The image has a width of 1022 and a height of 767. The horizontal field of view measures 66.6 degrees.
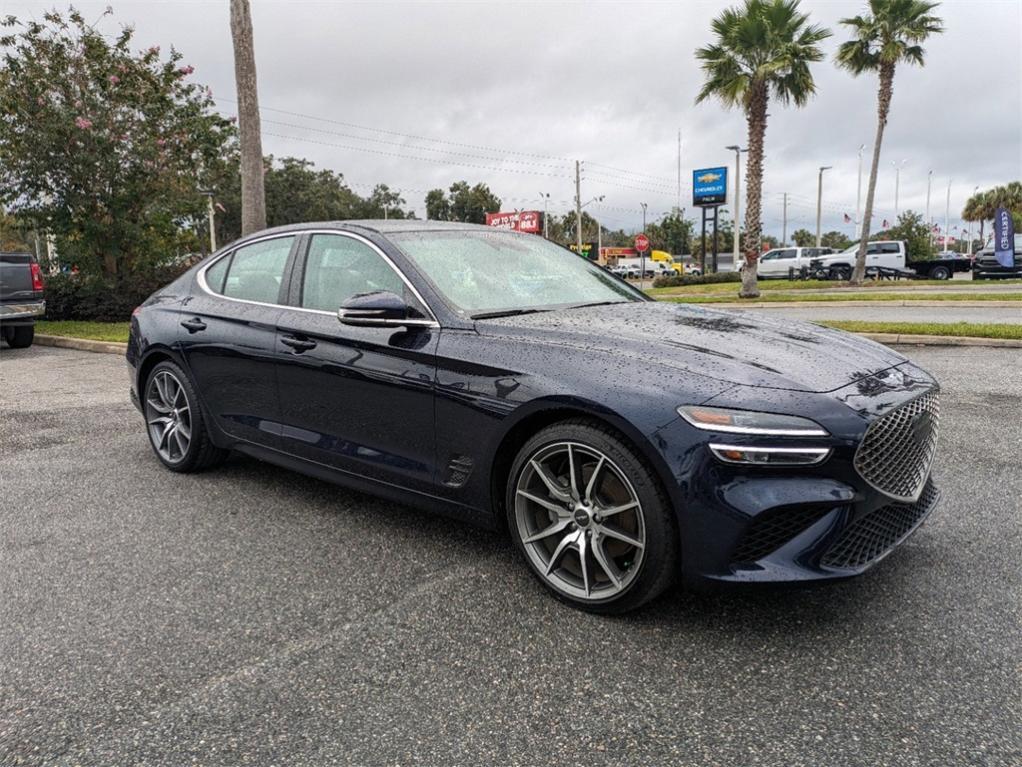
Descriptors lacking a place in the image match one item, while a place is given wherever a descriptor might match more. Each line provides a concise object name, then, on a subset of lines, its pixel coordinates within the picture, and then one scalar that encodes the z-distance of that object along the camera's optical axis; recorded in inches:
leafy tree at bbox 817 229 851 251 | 4339.8
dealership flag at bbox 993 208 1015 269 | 1089.4
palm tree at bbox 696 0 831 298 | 924.6
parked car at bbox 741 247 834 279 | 1544.0
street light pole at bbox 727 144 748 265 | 1886.3
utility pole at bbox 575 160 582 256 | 2116.1
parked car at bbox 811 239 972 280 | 1381.6
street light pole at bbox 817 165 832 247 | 2497.5
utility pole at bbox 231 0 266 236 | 483.5
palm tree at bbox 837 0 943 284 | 1010.7
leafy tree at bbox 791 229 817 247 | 4562.0
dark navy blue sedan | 100.6
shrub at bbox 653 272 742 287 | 1483.8
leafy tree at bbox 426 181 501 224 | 3447.3
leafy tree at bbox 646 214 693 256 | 3969.0
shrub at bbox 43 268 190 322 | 634.8
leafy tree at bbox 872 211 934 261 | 1847.9
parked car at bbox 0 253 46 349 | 464.4
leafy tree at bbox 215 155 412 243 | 2354.8
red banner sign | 2657.5
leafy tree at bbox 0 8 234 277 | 590.9
